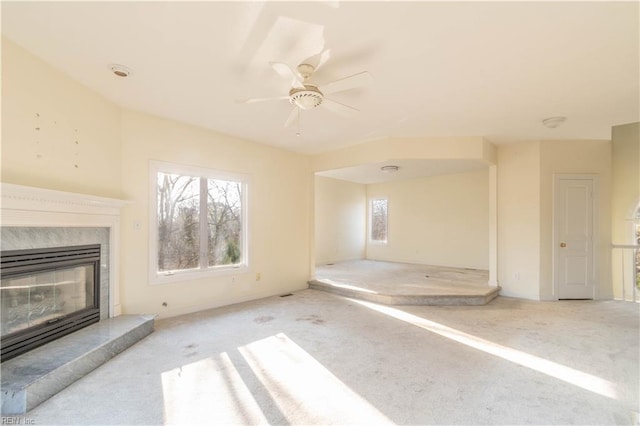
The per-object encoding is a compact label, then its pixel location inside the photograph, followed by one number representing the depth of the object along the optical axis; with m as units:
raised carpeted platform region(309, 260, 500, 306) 4.70
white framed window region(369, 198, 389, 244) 9.09
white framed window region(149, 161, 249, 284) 3.96
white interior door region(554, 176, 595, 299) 4.98
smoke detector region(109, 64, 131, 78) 2.67
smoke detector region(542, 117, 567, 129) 3.93
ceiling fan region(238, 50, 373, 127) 2.28
